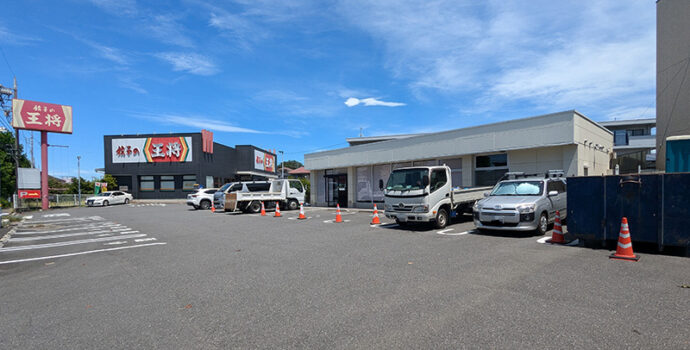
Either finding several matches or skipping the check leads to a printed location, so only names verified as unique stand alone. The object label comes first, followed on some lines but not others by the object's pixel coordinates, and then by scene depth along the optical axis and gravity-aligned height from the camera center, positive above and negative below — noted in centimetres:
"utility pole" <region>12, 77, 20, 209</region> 2880 +88
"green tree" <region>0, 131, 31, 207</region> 4159 +190
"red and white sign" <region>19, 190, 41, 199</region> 2899 -120
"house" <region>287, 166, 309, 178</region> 7797 +67
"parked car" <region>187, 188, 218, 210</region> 2471 -157
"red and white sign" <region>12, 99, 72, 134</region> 2938 +553
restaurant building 4059 +178
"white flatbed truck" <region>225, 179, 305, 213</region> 1930 -122
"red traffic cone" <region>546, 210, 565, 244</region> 830 -147
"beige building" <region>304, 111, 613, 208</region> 1367 +100
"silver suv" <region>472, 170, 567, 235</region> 926 -89
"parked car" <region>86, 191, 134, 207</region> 3289 -199
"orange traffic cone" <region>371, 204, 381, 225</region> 1318 -174
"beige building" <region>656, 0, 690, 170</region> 1639 +491
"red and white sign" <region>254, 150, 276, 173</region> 5578 +261
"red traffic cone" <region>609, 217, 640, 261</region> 656 -144
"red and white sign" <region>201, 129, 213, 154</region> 4088 +430
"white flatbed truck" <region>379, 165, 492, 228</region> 1112 -73
